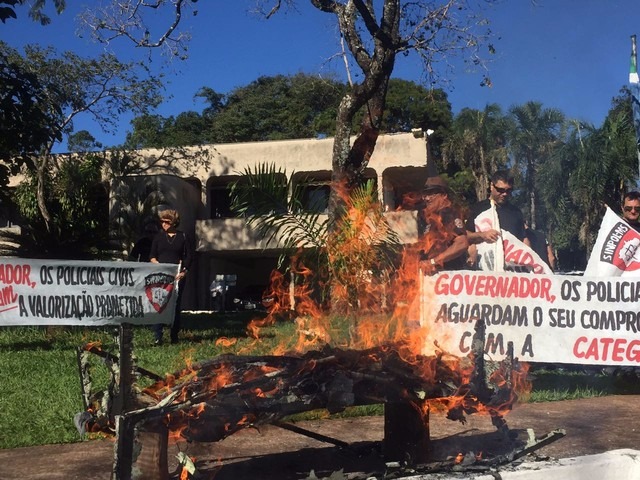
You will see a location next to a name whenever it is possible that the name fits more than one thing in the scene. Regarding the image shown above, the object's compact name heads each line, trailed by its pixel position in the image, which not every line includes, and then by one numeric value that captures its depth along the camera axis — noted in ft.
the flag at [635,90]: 28.12
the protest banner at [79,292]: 27.55
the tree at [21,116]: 31.83
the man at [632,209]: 23.16
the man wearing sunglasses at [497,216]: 21.39
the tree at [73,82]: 66.69
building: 76.69
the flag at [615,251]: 22.58
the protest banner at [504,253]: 21.65
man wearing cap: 19.49
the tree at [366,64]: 35.14
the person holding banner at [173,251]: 29.12
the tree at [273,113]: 125.39
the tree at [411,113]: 120.98
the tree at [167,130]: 105.19
